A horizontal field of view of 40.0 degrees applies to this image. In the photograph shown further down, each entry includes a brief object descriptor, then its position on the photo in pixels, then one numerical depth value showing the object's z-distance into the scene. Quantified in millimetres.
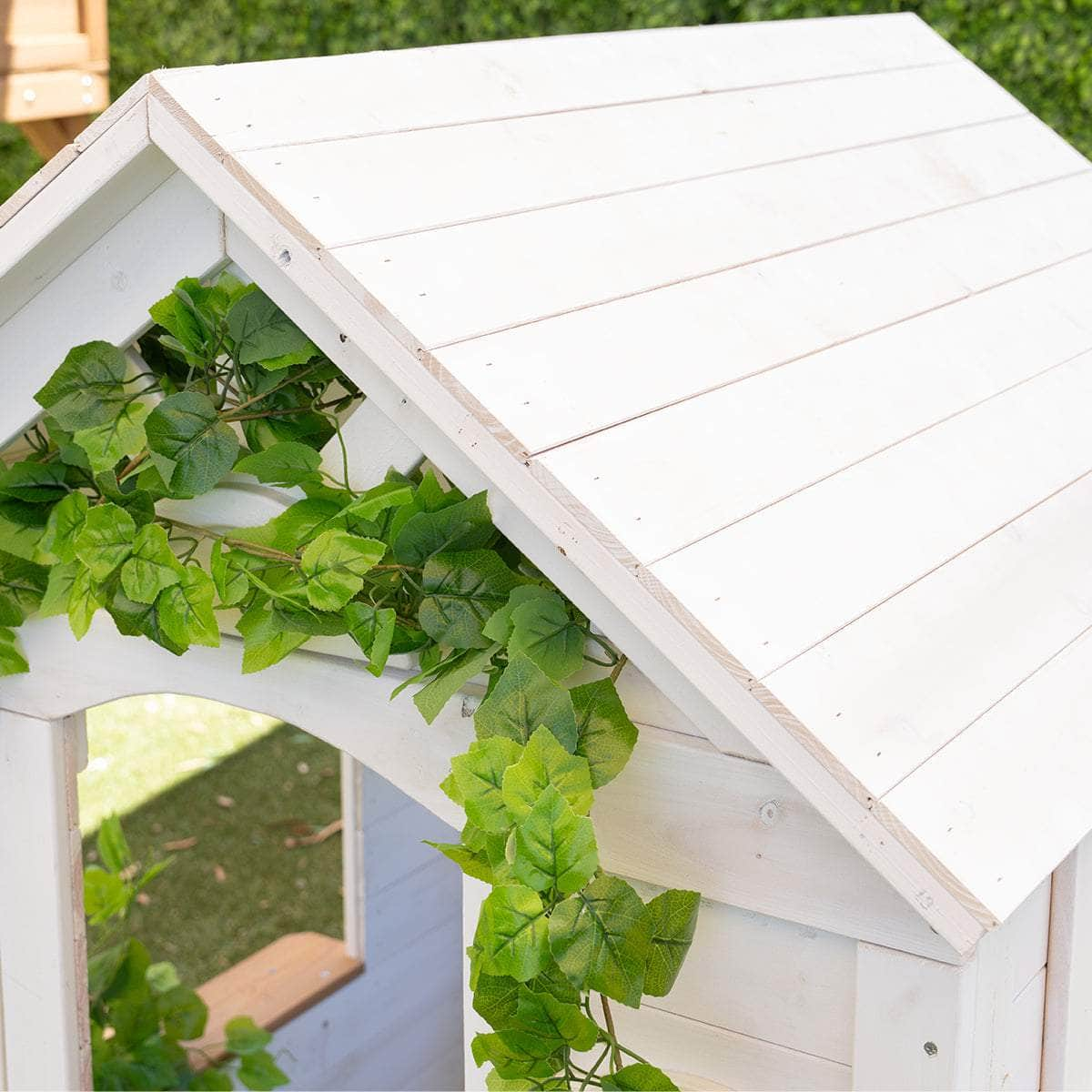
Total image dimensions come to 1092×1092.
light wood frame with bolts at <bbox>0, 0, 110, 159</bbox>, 3584
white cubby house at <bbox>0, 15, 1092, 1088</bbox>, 1109
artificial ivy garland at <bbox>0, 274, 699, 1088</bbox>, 1131
